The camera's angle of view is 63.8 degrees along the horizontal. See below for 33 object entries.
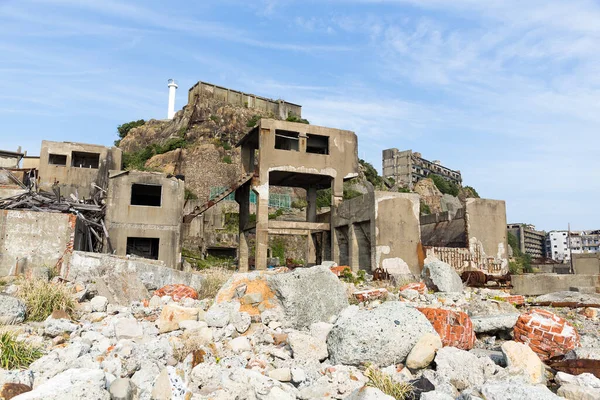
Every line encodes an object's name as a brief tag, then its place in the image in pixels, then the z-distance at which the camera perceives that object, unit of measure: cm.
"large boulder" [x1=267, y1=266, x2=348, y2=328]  820
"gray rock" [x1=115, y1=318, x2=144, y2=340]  711
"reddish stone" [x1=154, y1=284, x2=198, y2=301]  1066
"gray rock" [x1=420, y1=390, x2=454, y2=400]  477
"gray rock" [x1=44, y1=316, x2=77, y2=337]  718
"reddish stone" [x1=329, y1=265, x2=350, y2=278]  1611
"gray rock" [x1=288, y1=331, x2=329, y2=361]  633
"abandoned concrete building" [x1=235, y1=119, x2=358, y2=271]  2186
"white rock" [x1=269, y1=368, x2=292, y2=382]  570
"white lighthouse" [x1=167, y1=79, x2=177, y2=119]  5833
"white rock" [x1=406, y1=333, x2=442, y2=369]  600
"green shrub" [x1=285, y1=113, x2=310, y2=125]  5353
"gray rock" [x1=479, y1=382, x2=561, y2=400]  458
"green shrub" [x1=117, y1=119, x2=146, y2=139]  5750
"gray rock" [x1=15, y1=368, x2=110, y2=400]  467
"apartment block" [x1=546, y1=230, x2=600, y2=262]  8547
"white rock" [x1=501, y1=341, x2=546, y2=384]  565
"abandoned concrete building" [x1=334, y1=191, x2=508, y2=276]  1823
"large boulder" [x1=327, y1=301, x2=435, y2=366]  616
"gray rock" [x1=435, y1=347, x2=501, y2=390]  554
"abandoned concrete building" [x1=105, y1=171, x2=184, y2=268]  2134
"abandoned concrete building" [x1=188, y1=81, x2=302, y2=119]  5284
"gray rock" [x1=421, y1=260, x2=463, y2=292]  1234
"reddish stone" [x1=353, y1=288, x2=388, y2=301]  1052
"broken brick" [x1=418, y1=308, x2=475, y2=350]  677
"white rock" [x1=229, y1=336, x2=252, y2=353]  666
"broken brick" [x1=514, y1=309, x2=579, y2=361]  676
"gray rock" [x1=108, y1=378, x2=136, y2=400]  500
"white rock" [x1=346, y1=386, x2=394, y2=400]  482
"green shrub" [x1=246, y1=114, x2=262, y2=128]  5156
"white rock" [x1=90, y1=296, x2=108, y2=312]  909
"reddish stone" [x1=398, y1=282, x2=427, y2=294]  1131
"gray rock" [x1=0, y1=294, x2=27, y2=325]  787
